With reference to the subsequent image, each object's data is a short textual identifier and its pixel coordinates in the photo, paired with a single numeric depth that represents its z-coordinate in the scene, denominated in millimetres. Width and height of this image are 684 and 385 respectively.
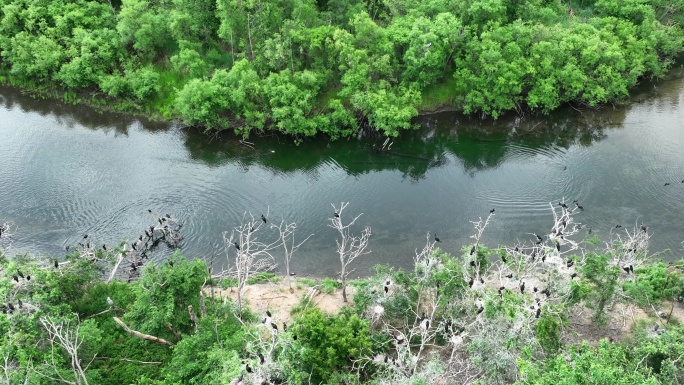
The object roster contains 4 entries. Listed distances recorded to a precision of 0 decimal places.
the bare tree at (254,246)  27948
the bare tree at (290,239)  29600
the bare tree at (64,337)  18938
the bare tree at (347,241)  28238
